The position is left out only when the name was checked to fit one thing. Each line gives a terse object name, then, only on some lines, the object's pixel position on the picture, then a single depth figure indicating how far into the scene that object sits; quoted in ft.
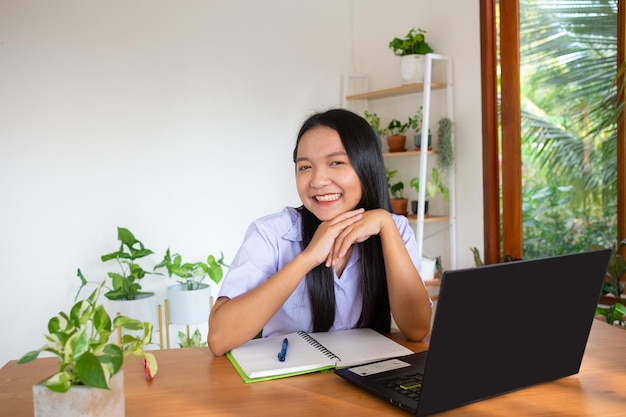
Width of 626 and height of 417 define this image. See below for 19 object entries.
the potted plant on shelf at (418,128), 11.37
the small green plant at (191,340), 10.56
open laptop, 2.91
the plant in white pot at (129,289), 10.25
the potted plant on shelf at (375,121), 12.38
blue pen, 3.92
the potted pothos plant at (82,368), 2.52
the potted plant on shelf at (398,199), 11.86
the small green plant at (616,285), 5.86
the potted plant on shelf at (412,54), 11.09
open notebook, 3.76
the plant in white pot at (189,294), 10.65
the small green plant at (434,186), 10.94
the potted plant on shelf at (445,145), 10.96
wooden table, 3.18
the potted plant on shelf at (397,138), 11.84
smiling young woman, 4.75
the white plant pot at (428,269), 10.90
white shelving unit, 10.85
